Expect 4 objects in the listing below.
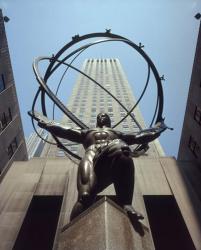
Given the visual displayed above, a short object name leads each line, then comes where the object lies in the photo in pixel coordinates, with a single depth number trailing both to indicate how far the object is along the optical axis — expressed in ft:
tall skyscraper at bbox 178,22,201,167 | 56.54
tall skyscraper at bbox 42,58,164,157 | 141.11
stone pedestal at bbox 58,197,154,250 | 11.69
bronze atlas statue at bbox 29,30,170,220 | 14.79
